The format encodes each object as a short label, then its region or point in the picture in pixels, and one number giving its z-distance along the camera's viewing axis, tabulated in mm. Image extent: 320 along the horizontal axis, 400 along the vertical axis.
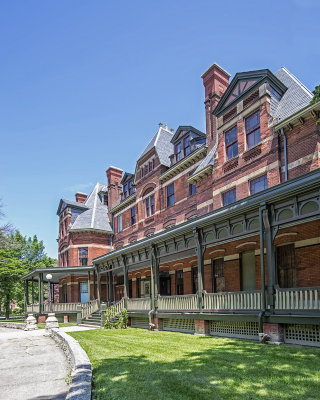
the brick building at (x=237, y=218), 10328
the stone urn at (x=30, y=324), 21253
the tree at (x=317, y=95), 7311
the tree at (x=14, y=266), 30428
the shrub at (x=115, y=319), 18453
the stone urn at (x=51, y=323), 18784
